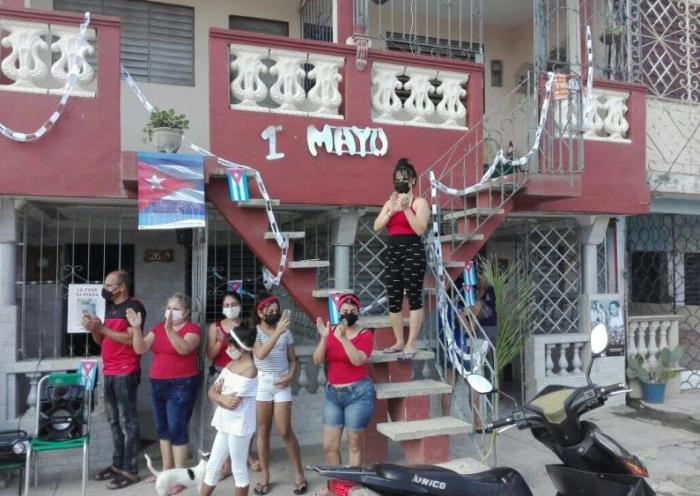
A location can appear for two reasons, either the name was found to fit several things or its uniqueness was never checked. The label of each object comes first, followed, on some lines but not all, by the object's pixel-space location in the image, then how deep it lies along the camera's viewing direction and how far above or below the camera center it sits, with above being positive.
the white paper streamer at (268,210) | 5.34 +0.48
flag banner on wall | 5.11 +0.64
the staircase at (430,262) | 4.73 +0.01
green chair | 4.56 -1.31
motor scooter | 2.74 -0.93
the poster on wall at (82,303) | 5.70 -0.37
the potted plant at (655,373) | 7.78 -1.42
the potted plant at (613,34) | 7.43 +2.86
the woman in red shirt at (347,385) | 4.53 -0.92
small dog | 3.86 -1.41
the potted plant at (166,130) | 5.38 +1.19
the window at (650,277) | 10.04 -0.23
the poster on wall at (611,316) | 7.68 -0.67
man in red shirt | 5.16 -0.99
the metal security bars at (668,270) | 9.67 -0.11
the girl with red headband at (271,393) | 4.95 -1.07
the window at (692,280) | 10.48 -0.29
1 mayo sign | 6.01 +1.25
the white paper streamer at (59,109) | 5.09 +1.34
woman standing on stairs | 4.97 +0.11
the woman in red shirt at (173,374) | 4.96 -0.91
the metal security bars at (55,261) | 5.86 +0.03
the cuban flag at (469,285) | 6.49 -0.23
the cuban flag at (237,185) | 5.37 +0.70
